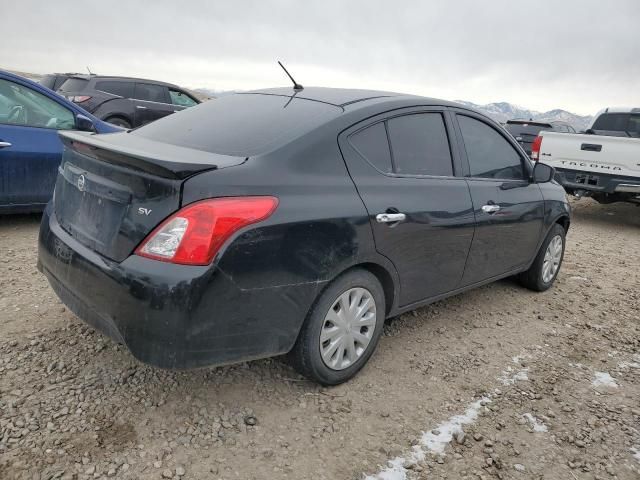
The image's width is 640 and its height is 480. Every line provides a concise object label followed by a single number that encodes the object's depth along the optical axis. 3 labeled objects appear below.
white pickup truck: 7.38
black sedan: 2.18
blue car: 4.83
